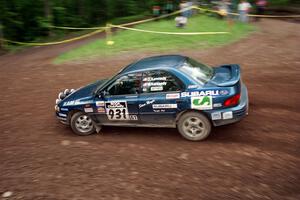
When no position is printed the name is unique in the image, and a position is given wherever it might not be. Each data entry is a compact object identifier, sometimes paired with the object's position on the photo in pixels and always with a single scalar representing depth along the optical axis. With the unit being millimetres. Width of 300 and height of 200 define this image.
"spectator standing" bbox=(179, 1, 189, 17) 20202
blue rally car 7121
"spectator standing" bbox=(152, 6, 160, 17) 22778
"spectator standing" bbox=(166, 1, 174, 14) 22319
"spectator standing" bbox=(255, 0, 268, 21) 20434
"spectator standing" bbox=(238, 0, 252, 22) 18234
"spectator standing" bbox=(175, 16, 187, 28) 18250
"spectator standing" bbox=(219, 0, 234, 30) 18317
